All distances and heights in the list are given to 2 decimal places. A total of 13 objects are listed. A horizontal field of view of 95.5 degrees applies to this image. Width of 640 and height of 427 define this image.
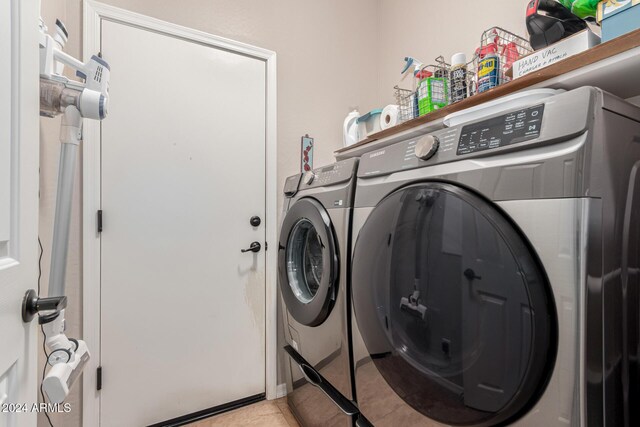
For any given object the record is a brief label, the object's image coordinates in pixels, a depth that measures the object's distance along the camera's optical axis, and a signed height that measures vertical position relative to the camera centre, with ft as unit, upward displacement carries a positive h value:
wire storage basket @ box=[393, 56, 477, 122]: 4.09 +1.78
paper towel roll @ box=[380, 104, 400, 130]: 4.93 +1.65
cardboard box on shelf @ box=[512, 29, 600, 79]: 2.64 +1.55
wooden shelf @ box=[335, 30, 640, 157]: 2.21 +1.23
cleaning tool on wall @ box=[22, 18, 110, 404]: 2.47 +0.58
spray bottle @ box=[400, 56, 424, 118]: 4.49 +2.39
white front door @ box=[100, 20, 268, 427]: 4.88 -0.30
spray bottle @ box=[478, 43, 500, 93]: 3.43 +1.68
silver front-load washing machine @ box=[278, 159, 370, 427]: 3.59 -1.18
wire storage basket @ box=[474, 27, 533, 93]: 3.45 +2.04
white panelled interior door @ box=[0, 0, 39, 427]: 1.68 +0.05
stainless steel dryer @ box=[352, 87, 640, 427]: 1.70 -0.39
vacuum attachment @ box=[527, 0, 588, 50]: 3.05 +2.02
